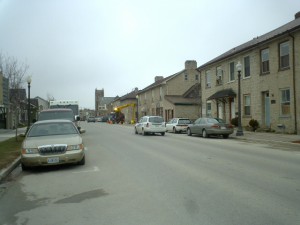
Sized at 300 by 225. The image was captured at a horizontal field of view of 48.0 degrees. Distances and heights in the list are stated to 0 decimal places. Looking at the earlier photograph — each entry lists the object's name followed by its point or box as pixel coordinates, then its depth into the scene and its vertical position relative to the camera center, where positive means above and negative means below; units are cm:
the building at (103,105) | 14652 +547
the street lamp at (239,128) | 2252 -81
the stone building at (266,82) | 2202 +261
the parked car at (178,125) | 2945 -73
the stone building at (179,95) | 4709 +338
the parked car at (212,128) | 2223 -78
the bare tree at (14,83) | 3753 +418
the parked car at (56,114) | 1862 +23
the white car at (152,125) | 2609 -64
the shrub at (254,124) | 2559 -63
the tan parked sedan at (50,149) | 985 -91
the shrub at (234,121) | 2862 -43
